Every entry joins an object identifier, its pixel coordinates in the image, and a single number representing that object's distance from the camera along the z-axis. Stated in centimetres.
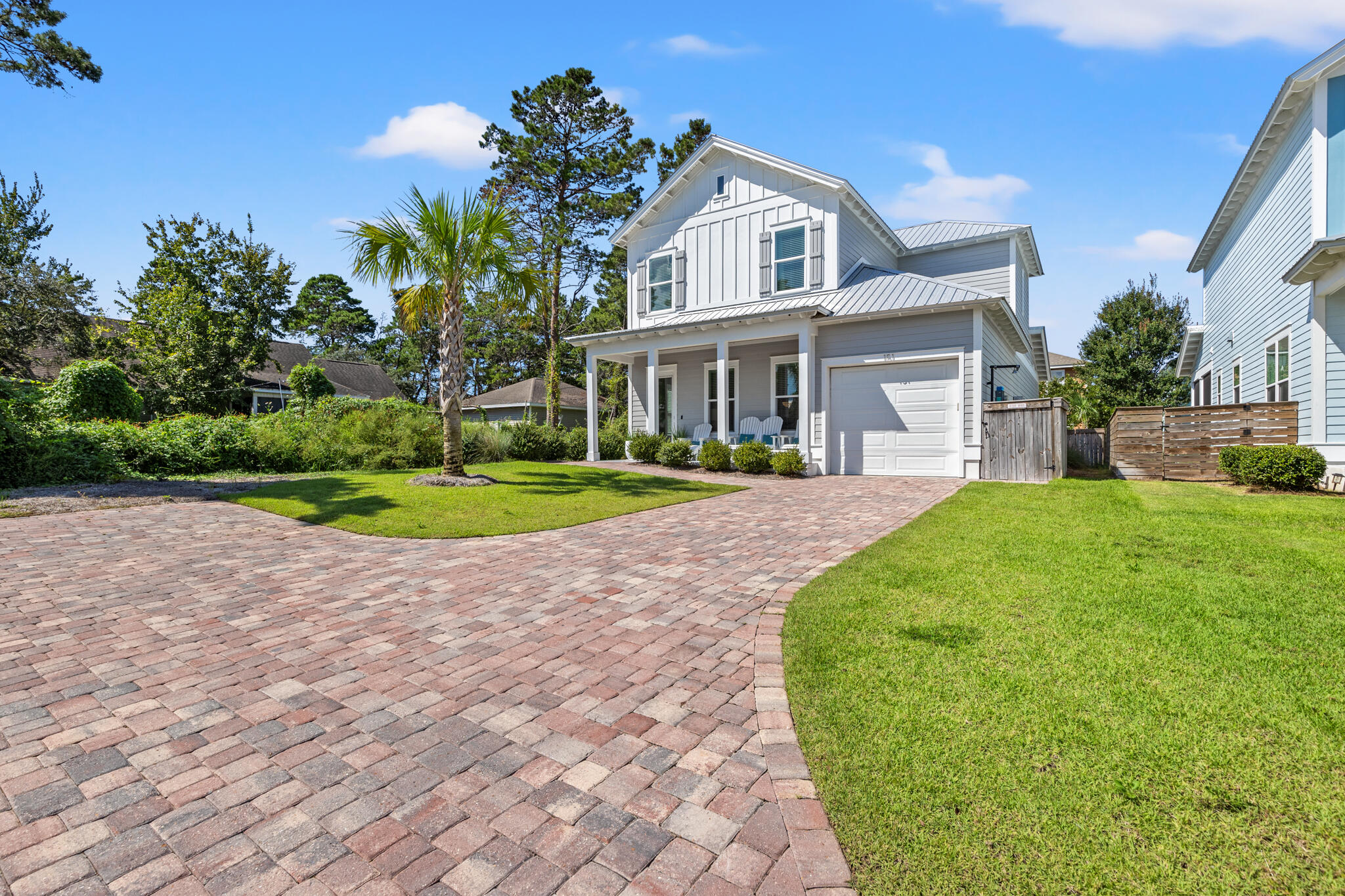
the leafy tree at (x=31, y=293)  2180
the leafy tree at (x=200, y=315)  2455
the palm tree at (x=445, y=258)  1050
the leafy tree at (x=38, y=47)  1372
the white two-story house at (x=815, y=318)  1309
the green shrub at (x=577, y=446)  1873
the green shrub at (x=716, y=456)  1428
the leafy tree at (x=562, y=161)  2527
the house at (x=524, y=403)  3112
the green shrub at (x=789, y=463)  1329
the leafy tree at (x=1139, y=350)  2444
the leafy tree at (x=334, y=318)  5031
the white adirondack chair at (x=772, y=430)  1539
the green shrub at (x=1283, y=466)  930
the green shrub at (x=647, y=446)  1588
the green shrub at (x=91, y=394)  1433
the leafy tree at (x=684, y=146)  2612
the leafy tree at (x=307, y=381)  2578
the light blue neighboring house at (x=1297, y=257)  945
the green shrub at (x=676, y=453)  1497
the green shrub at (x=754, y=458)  1370
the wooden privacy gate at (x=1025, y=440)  1152
